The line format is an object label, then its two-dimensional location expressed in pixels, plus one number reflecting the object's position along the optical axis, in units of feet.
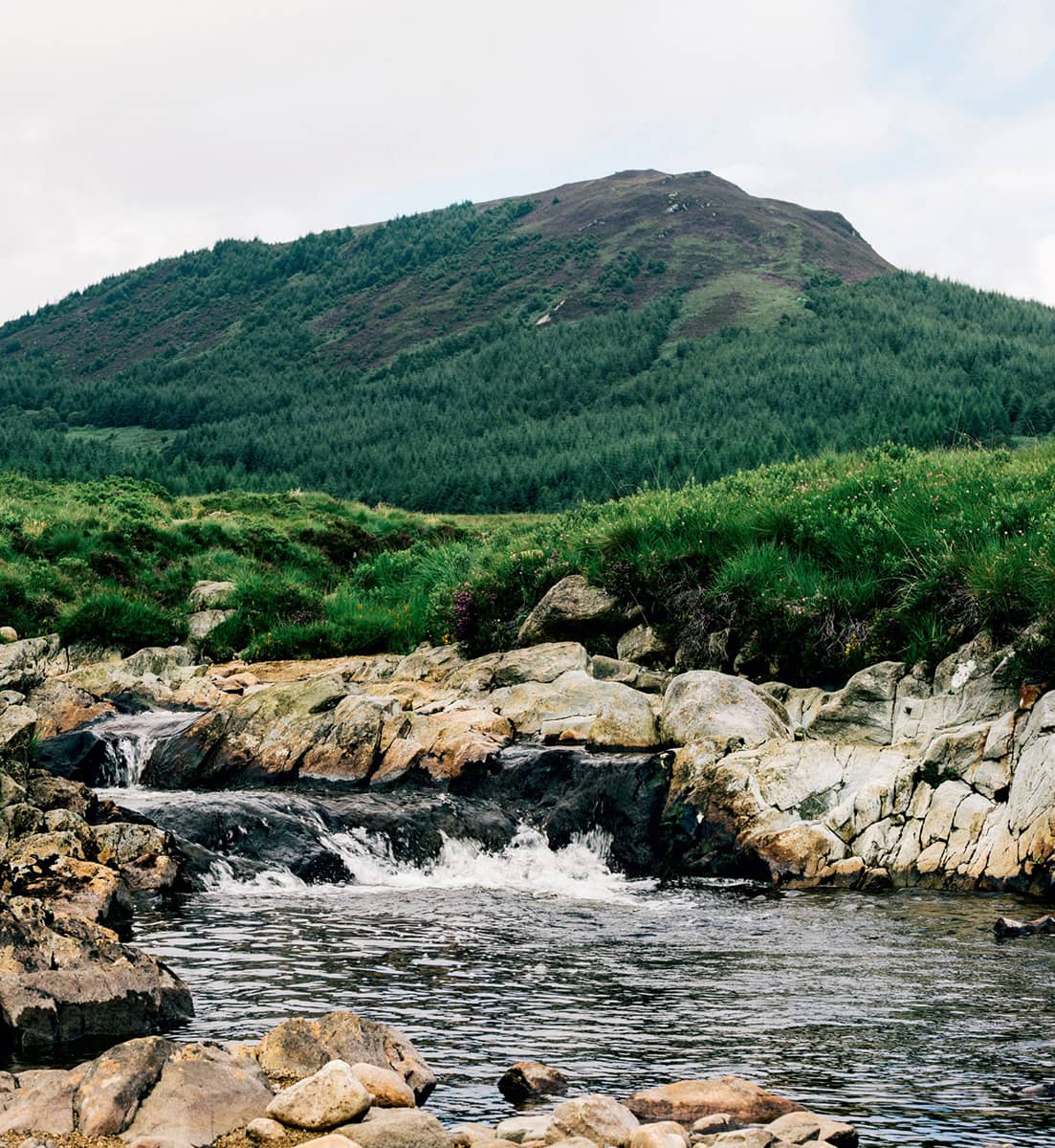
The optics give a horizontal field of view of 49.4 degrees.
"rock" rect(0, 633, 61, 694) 61.41
